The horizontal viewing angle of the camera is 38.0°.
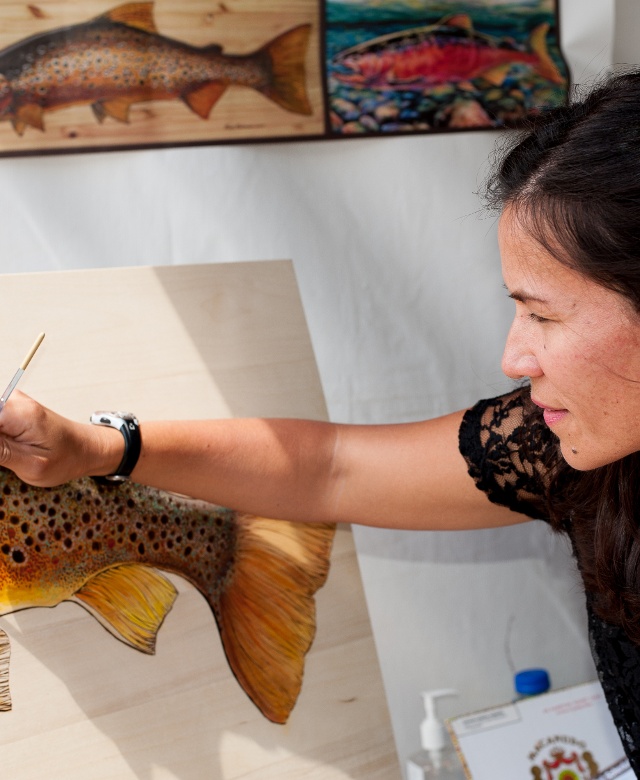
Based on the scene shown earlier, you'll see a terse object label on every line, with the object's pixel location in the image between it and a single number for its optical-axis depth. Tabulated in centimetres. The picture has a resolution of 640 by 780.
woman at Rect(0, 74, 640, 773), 86
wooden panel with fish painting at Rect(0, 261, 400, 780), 98
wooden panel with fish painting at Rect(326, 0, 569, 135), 154
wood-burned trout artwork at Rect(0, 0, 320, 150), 130
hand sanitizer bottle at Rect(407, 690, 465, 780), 143
